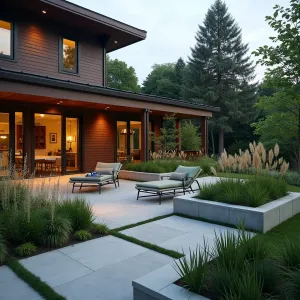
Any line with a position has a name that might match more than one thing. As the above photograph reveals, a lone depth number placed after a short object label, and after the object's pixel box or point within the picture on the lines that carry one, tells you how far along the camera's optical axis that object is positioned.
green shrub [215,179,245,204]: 5.20
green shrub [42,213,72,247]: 3.91
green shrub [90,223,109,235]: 4.48
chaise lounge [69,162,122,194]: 8.02
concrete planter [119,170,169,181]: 9.86
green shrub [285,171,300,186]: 9.20
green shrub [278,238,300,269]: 2.54
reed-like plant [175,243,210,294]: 2.31
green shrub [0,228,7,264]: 3.45
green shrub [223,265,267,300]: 1.99
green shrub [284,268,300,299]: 2.08
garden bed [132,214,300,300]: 2.14
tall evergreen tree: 28.88
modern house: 10.07
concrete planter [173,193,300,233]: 4.63
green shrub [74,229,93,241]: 4.17
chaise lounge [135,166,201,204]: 6.78
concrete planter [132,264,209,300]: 2.24
